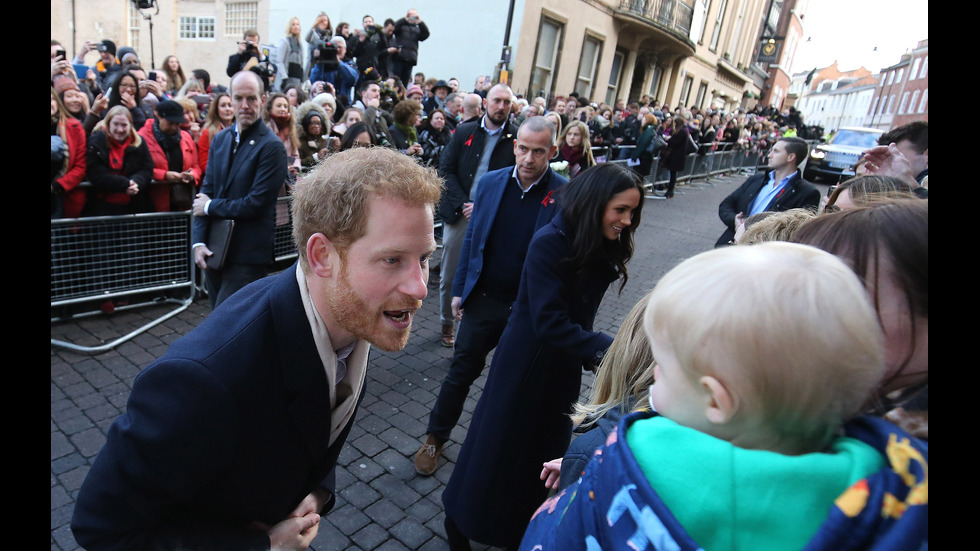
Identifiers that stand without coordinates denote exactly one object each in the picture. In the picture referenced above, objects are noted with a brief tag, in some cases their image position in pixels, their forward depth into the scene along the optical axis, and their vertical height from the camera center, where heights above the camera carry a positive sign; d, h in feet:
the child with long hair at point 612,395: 5.11 -2.47
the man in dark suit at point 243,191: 12.67 -2.39
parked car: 63.19 +2.78
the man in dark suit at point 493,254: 11.50 -2.76
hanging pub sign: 112.78 +23.11
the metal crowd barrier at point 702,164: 45.80 -0.81
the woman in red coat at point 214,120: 19.34 -1.39
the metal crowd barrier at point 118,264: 14.96 -5.55
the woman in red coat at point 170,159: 17.56 -2.74
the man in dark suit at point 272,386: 4.03 -2.24
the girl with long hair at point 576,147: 18.57 -0.34
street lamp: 40.92 +4.60
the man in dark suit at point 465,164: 17.30 -1.38
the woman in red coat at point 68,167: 15.35 -2.99
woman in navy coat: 8.30 -3.45
